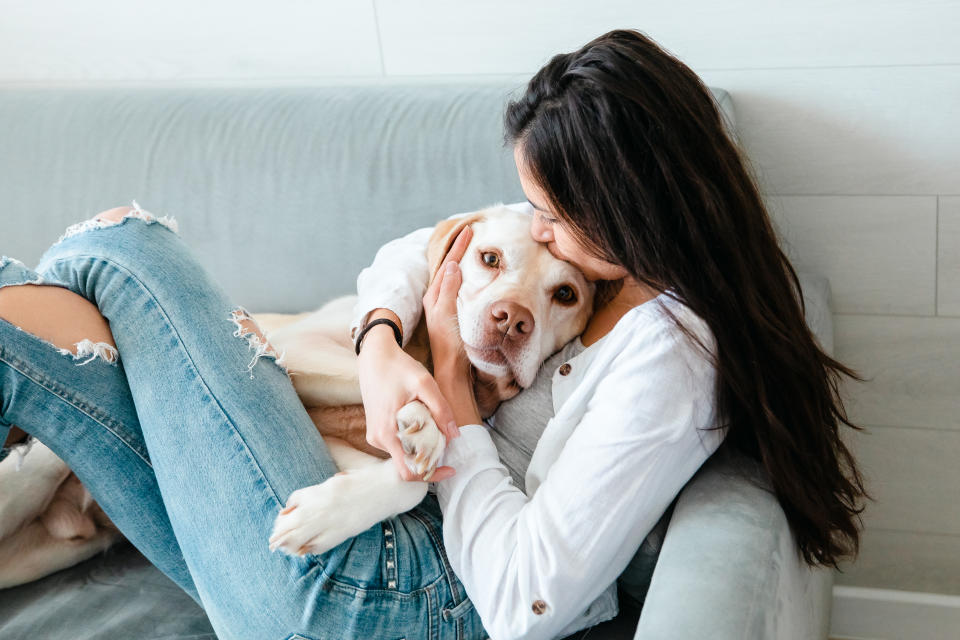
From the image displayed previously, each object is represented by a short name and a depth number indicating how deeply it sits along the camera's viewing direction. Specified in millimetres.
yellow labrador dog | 1065
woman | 989
